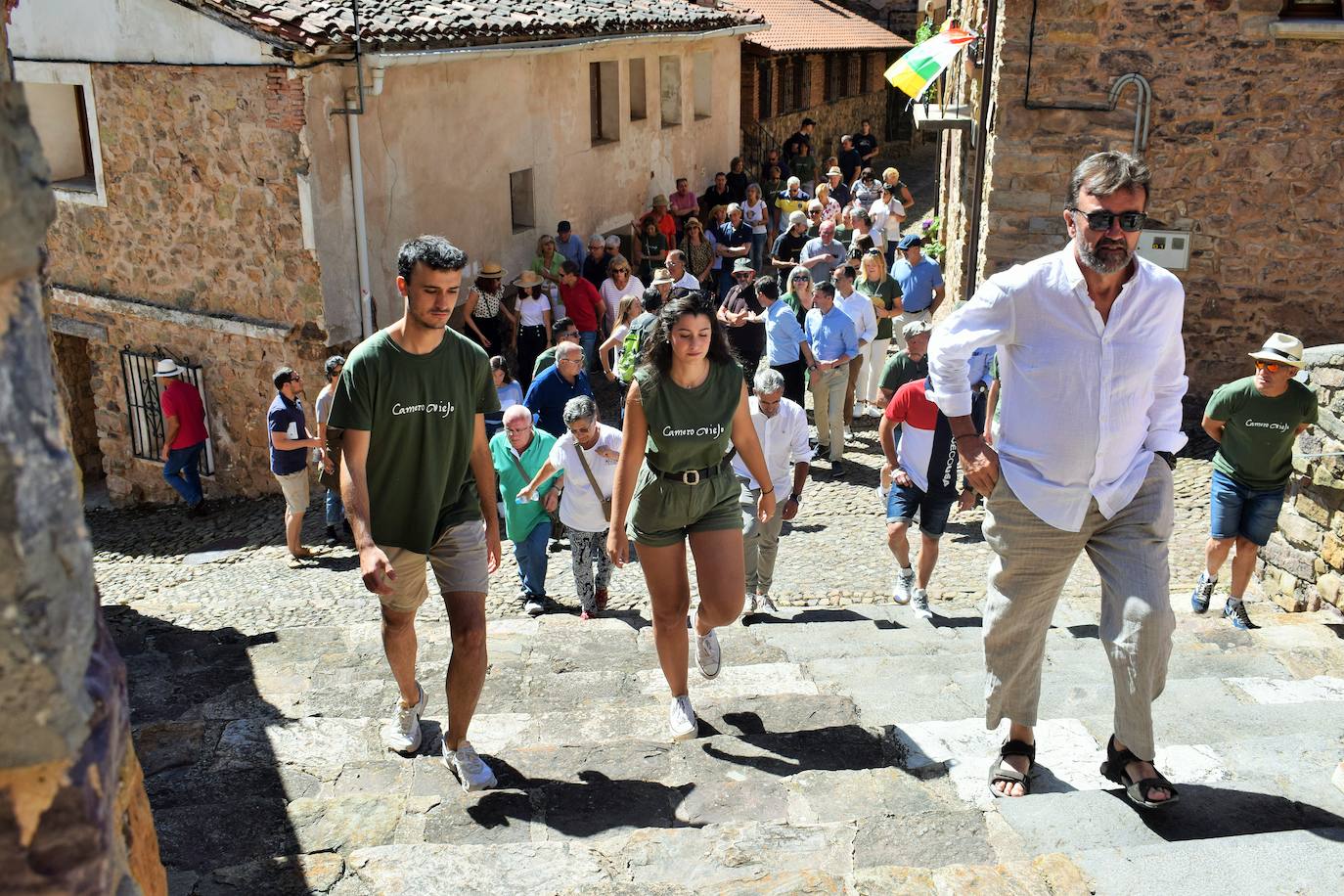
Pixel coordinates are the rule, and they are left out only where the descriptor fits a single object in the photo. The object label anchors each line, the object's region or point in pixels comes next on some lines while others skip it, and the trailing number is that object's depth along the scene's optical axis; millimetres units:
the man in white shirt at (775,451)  7805
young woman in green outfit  4863
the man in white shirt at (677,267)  13188
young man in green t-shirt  4359
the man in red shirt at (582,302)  14773
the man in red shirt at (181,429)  12891
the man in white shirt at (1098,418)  3693
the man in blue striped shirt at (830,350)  11867
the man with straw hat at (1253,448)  7316
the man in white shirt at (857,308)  12227
